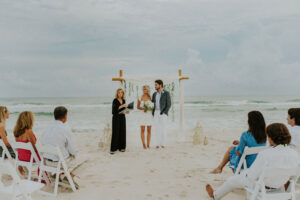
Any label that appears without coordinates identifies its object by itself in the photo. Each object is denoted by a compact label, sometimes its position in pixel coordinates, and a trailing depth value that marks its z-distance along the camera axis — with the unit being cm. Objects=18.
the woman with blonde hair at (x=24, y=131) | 425
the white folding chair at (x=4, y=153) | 423
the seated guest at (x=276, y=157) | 285
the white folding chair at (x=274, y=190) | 272
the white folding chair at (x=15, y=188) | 266
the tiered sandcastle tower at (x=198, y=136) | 851
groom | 779
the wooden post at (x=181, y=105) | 855
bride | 769
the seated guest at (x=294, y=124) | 382
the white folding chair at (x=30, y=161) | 380
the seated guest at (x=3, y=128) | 459
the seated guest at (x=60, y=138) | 405
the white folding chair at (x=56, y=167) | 363
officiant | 734
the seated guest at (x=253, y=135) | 374
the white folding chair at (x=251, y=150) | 356
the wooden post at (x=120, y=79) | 787
